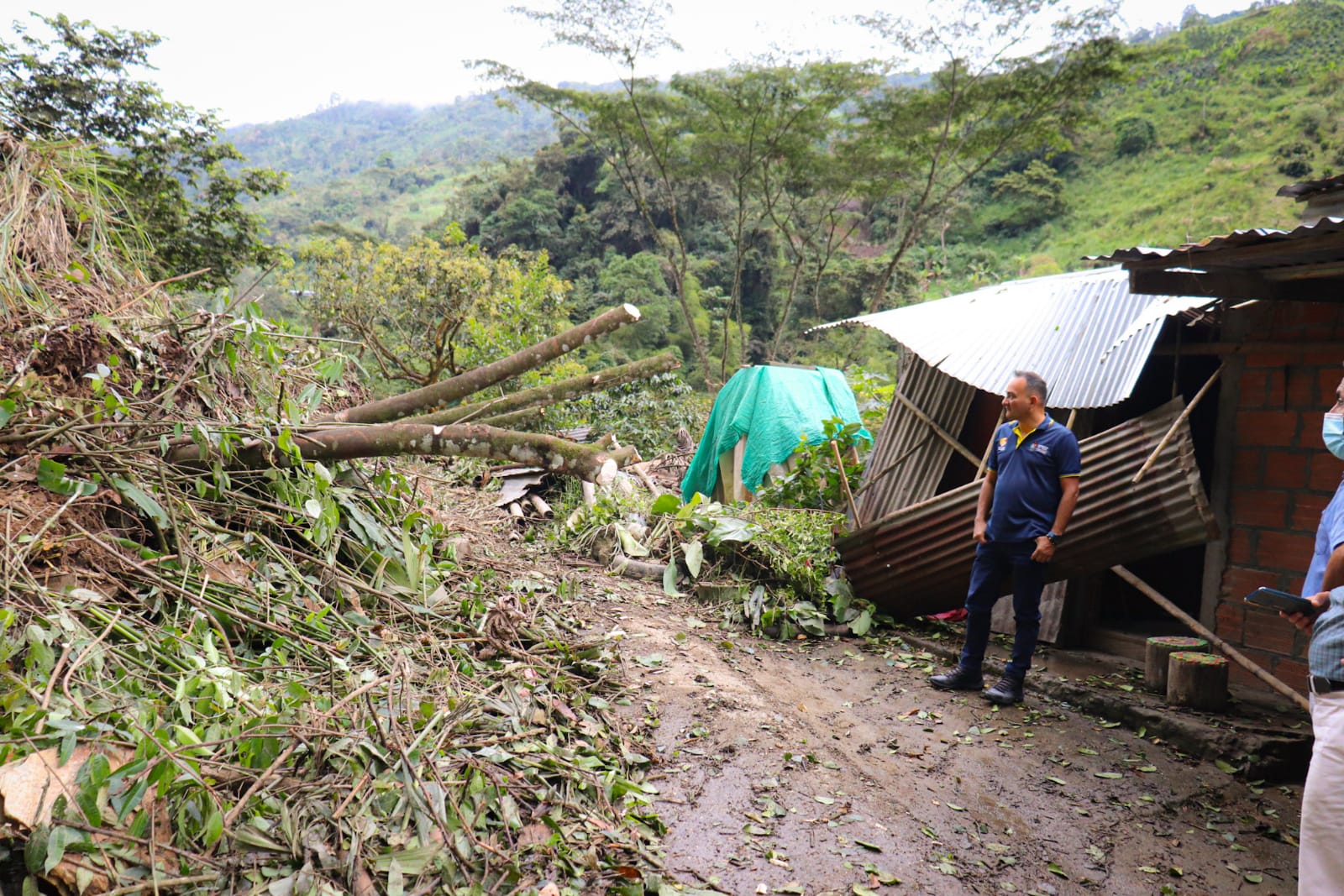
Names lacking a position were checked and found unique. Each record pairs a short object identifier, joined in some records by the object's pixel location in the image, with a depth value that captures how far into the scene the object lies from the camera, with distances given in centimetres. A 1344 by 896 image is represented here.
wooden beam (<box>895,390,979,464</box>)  563
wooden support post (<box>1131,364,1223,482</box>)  407
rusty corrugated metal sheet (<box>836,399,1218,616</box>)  398
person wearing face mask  210
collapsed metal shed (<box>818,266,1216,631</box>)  419
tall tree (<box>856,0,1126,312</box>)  1172
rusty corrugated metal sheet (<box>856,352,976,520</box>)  588
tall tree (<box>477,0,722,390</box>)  1383
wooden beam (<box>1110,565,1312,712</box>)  360
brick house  399
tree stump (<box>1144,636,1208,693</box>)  419
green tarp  748
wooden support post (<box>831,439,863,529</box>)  566
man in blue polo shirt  391
